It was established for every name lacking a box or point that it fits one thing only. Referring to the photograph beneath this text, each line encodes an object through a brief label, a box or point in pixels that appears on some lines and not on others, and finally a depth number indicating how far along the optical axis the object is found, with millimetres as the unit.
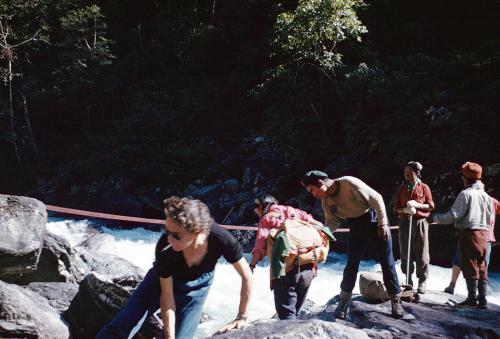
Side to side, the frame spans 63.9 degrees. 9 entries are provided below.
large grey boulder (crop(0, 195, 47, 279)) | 4629
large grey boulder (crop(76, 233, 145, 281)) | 7344
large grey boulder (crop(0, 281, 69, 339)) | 4105
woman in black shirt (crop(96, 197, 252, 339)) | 2381
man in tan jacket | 3961
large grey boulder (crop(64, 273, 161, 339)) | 4730
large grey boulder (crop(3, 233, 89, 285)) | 6316
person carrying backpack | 3451
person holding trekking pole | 5105
